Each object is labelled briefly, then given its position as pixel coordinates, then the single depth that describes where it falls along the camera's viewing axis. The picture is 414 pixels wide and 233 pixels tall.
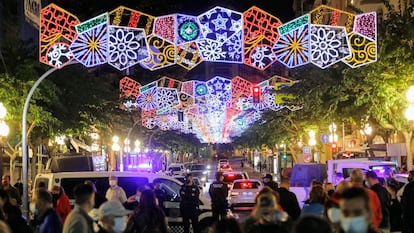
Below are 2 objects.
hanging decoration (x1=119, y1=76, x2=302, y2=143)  37.75
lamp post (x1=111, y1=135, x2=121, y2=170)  45.14
